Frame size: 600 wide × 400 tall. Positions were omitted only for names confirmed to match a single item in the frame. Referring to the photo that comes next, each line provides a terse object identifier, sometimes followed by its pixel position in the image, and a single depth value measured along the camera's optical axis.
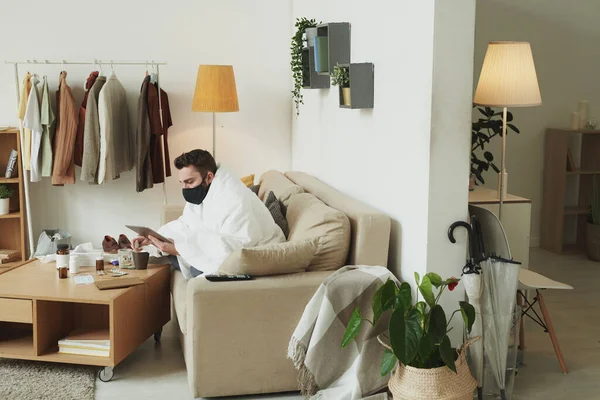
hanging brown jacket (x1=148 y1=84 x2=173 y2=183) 5.95
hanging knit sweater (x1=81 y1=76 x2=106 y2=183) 5.84
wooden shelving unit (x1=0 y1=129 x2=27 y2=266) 6.00
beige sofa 3.54
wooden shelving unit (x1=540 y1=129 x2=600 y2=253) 6.82
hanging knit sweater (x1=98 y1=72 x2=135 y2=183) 5.82
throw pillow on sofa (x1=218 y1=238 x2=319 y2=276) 3.60
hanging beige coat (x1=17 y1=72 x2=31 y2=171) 5.85
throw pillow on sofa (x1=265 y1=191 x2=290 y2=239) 4.46
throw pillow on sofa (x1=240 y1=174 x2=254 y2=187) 5.78
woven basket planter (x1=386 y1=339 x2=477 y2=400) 3.23
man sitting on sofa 4.03
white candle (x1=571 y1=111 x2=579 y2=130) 6.75
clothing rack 6.01
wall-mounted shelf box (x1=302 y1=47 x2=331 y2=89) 5.14
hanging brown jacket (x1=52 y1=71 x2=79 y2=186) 5.88
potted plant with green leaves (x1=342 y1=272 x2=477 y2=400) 3.18
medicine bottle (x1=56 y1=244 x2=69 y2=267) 4.18
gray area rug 3.66
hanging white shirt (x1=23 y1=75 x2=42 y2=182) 5.79
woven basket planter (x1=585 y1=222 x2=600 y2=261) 6.54
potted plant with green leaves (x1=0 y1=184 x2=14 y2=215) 5.96
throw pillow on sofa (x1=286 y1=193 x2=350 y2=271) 3.76
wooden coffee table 3.81
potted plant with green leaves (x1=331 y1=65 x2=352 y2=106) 4.27
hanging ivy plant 5.42
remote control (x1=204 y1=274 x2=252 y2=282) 3.59
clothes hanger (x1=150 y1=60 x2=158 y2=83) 6.06
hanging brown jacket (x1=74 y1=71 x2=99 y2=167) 5.94
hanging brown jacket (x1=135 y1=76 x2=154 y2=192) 5.91
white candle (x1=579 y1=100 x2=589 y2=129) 6.74
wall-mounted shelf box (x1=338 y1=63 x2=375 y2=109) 4.15
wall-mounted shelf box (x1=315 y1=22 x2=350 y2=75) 4.59
